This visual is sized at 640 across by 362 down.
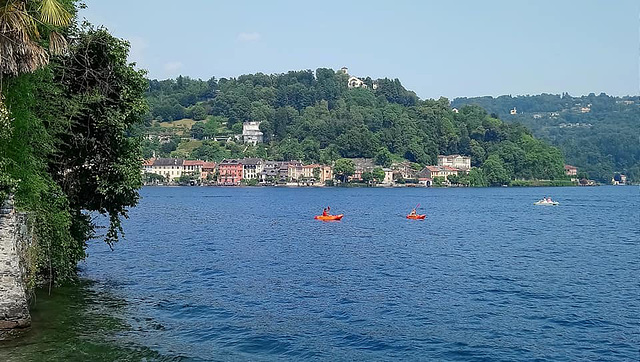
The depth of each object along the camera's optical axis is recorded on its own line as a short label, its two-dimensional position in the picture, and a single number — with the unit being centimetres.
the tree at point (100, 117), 2967
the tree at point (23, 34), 2142
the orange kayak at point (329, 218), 8662
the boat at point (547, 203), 12862
